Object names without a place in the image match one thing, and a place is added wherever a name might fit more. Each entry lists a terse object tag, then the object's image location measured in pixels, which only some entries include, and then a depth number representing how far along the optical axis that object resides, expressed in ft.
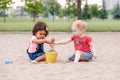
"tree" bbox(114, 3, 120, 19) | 338.97
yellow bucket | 30.86
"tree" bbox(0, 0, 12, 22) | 130.00
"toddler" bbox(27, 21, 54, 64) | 31.96
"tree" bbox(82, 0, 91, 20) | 269.07
